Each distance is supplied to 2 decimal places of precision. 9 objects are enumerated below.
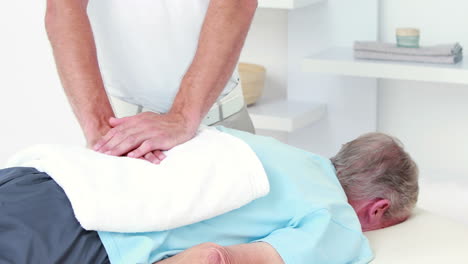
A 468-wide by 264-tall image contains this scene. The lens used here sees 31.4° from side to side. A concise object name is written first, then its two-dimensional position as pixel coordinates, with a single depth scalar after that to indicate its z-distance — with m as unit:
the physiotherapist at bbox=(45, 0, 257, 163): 2.10
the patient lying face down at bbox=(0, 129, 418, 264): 1.73
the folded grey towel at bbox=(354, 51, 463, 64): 3.09
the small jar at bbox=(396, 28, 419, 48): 3.16
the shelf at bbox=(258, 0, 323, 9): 3.19
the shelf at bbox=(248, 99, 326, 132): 3.36
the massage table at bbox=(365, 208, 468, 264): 2.12
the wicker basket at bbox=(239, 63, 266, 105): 3.48
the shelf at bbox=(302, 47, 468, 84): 3.03
